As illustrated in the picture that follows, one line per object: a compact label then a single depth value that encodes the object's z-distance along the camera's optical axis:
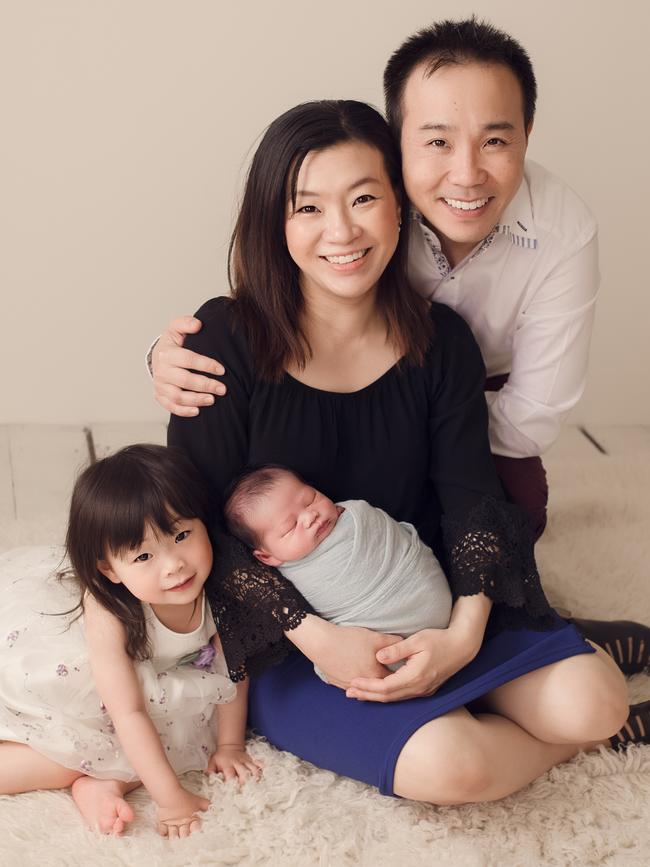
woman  1.62
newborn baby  1.65
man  1.74
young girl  1.61
